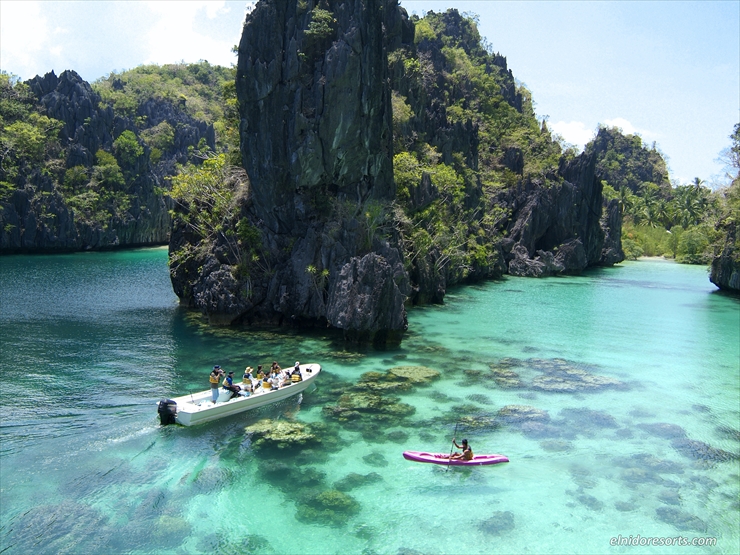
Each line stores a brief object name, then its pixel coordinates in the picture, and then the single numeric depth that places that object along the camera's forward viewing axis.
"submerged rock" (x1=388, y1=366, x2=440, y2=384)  25.98
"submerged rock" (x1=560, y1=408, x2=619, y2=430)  21.55
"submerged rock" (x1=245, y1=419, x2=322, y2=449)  18.94
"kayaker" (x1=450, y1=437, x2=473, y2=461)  17.55
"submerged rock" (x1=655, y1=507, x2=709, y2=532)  15.06
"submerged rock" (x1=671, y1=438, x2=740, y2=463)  19.12
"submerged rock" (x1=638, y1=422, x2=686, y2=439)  21.00
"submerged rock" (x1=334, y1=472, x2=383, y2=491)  16.36
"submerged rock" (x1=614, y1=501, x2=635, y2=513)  15.75
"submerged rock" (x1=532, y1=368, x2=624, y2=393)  25.97
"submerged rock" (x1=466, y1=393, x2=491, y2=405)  23.53
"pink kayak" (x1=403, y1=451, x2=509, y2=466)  17.64
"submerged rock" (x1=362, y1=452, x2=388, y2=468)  17.77
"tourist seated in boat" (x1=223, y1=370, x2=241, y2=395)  21.00
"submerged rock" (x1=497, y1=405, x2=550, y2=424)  21.76
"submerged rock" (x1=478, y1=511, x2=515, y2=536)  14.60
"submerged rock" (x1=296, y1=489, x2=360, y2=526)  14.69
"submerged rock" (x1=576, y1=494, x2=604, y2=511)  15.84
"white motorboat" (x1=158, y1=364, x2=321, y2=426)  19.59
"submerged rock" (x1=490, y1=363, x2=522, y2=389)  26.07
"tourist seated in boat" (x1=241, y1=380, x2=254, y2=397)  21.48
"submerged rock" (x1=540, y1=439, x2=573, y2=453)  19.27
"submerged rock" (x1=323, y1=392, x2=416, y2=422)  21.45
